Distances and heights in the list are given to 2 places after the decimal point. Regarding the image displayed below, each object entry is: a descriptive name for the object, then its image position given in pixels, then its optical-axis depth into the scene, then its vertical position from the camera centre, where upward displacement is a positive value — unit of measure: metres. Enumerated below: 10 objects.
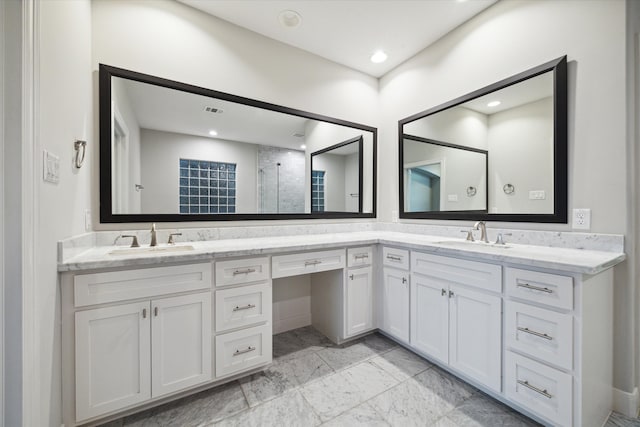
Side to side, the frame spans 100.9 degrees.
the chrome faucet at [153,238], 1.80 -0.18
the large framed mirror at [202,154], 1.79 +0.46
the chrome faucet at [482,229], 1.97 -0.13
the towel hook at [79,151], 1.44 +0.34
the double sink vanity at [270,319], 1.24 -0.59
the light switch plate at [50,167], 1.08 +0.19
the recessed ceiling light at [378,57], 2.61 +1.57
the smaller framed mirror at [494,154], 1.70 +0.47
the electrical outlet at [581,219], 1.56 -0.04
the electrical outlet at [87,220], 1.59 -0.05
